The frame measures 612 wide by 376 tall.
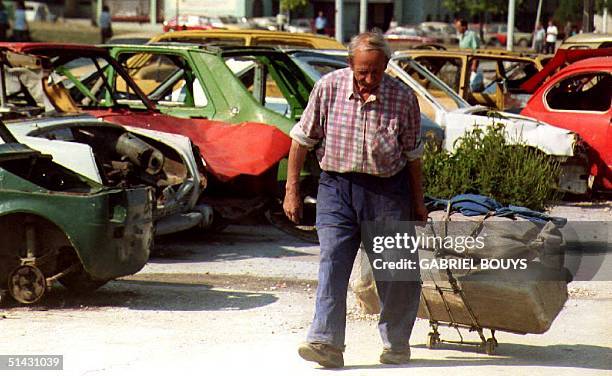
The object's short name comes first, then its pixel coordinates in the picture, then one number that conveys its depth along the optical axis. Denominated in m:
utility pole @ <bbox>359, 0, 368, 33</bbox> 45.15
